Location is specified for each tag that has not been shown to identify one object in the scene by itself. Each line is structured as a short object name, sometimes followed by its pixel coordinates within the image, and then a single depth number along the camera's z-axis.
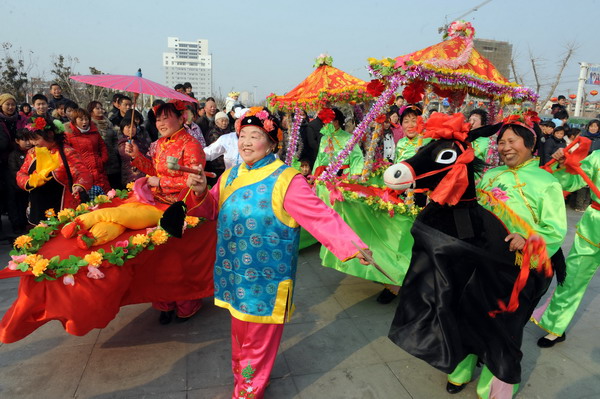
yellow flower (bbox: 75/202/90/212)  3.01
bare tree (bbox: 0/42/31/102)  12.68
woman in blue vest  2.16
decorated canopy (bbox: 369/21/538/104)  3.96
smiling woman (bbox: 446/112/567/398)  2.29
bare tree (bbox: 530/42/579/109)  14.89
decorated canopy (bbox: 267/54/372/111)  6.18
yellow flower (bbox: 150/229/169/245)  2.74
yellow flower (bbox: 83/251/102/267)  2.36
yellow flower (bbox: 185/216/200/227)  3.07
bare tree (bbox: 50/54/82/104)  13.98
